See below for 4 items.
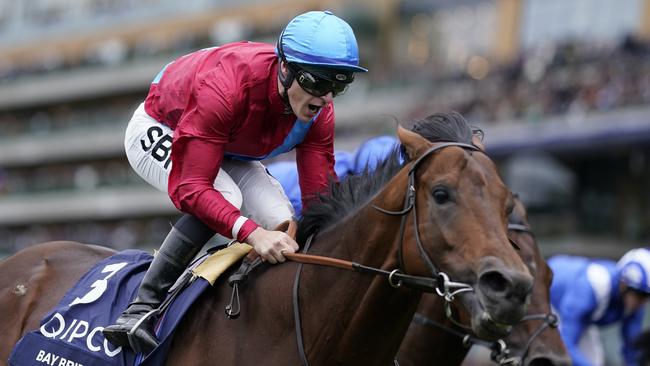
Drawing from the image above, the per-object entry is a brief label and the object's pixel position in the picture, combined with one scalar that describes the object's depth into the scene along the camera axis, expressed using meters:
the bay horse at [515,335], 10.15
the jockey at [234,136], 7.65
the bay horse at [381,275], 6.44
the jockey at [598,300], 13.20
